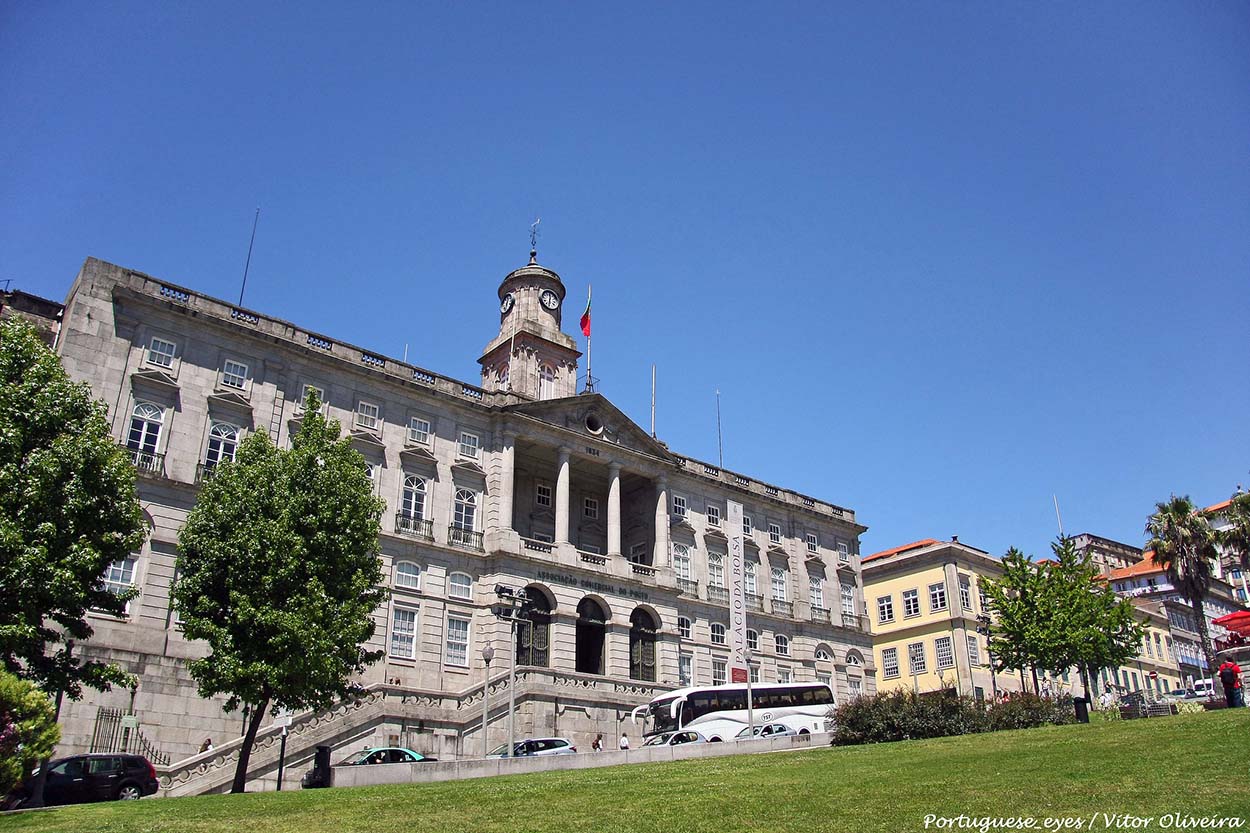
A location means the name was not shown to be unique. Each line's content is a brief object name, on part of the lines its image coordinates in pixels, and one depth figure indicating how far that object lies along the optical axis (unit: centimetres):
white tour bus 3853
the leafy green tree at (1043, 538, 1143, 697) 4584
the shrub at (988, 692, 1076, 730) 3019
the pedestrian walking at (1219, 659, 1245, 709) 3012
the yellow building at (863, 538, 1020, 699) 6469
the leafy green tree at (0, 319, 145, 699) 2356
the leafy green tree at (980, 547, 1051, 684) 4638
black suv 2436
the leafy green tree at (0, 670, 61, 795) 1923
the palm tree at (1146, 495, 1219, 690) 5803
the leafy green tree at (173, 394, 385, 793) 2725
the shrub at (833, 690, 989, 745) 2912
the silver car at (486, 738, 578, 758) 3291
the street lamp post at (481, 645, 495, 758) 3400
